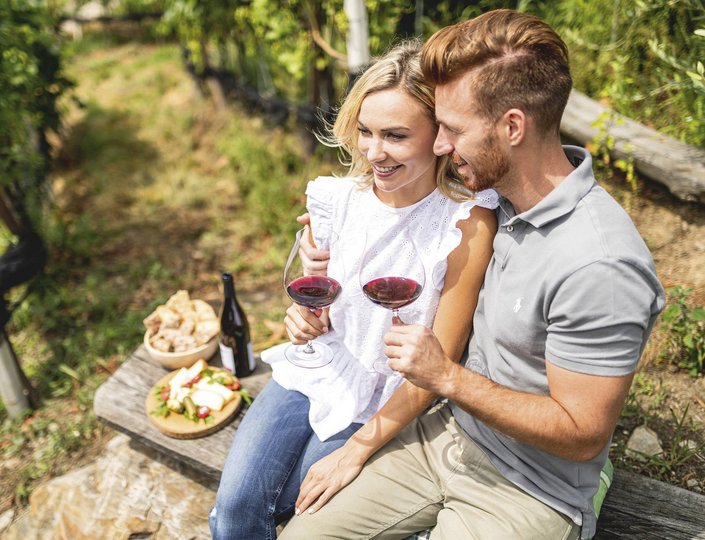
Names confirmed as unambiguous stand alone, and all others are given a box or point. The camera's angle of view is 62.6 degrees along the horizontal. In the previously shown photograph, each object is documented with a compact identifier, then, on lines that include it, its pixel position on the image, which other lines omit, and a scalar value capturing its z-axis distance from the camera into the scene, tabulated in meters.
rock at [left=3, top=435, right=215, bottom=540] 2.93
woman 2.15
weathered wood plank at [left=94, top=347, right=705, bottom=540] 2.26
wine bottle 3.03
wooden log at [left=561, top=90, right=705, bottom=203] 3.34
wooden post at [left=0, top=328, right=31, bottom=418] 3.76
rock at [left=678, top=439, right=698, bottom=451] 2.70
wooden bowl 3.04
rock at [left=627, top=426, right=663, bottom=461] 2.71
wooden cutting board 2.74
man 1.68
